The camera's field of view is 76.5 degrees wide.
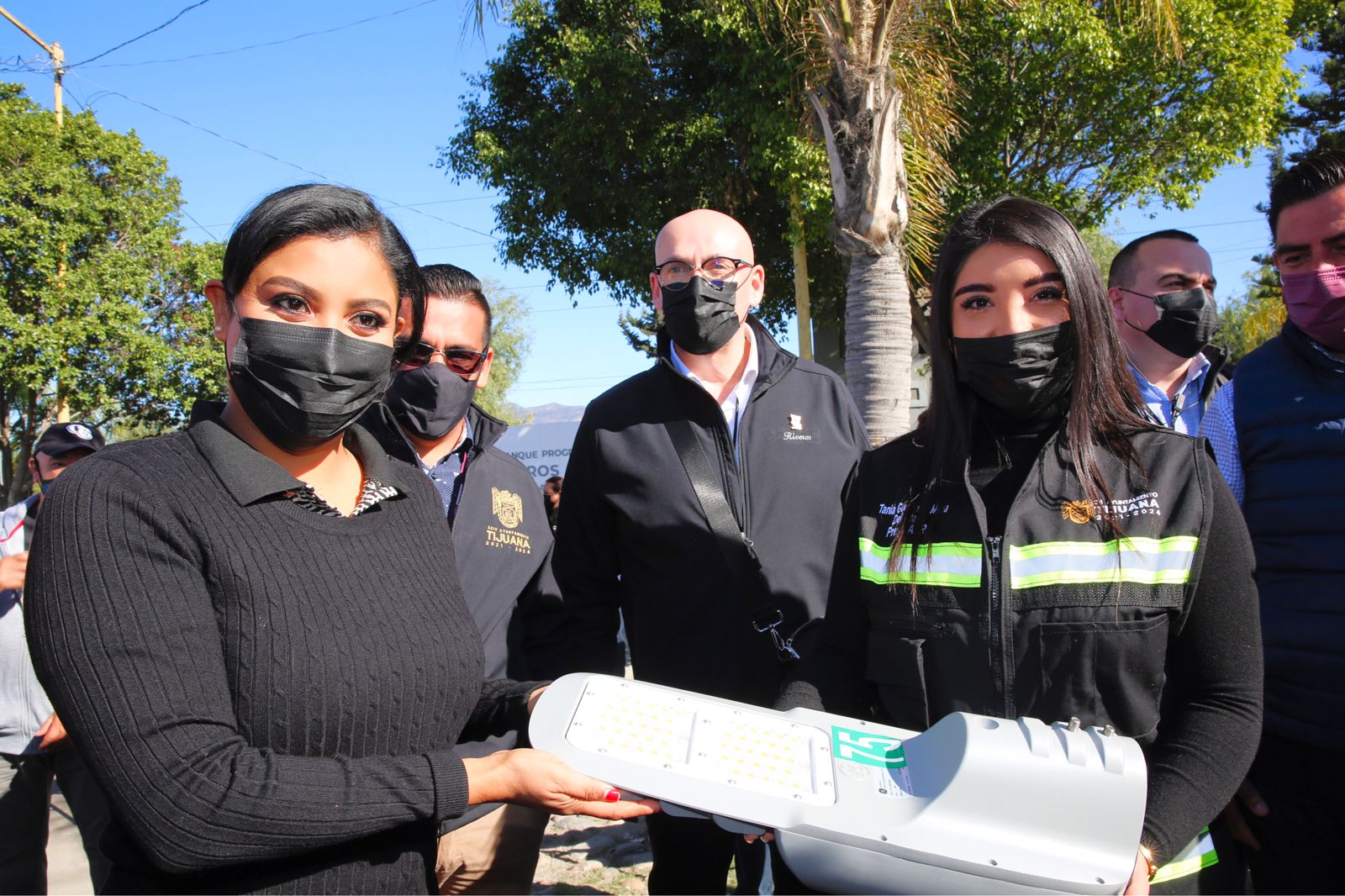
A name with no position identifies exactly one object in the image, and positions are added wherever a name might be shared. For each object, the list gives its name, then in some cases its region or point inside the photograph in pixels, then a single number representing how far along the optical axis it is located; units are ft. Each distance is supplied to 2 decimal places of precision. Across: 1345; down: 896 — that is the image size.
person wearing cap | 11.19
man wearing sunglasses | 8.23
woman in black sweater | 4.31
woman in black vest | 5.32
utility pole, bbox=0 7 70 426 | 52.54
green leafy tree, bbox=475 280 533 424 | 146.30
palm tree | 18.89
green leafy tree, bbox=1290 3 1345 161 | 56.49
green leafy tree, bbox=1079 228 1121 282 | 109.09
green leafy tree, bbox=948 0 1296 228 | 37.52
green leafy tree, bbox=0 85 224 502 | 51.06
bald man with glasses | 8.75
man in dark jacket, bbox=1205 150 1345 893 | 6.72
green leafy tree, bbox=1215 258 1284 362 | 70.69
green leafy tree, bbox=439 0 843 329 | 39.09
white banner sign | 42.88
